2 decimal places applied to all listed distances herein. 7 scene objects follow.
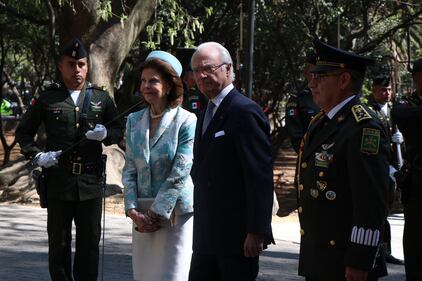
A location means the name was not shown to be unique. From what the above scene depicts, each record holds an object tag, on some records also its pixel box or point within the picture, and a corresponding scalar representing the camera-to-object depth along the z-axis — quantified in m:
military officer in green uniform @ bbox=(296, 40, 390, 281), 3.95
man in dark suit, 4.61
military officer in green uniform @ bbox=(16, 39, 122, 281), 6.47
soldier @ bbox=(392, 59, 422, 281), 6.62
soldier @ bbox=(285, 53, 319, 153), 8.16
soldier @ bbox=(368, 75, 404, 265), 8.92
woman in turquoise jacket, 5.29
